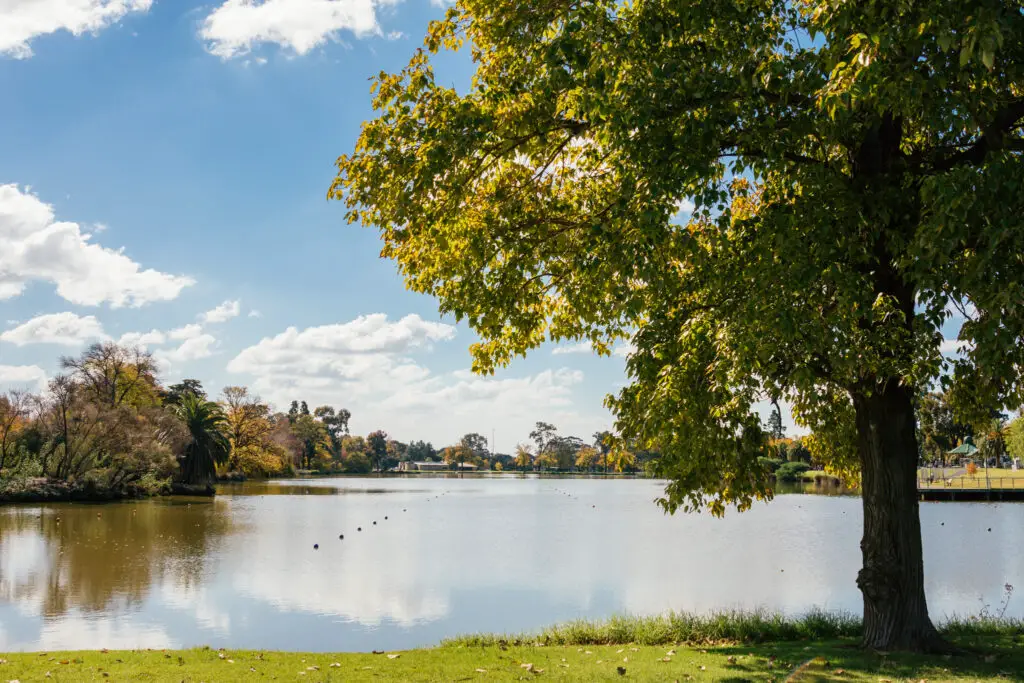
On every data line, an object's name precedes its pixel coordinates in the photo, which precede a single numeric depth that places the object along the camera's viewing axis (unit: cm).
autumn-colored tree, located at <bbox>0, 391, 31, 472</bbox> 5347
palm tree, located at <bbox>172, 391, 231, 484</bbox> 6831
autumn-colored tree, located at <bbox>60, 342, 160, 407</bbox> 6669
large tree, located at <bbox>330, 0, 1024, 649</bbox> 796
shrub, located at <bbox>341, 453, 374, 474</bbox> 16236
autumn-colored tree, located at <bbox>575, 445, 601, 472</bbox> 18059
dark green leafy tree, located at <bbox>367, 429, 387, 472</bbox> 18735
